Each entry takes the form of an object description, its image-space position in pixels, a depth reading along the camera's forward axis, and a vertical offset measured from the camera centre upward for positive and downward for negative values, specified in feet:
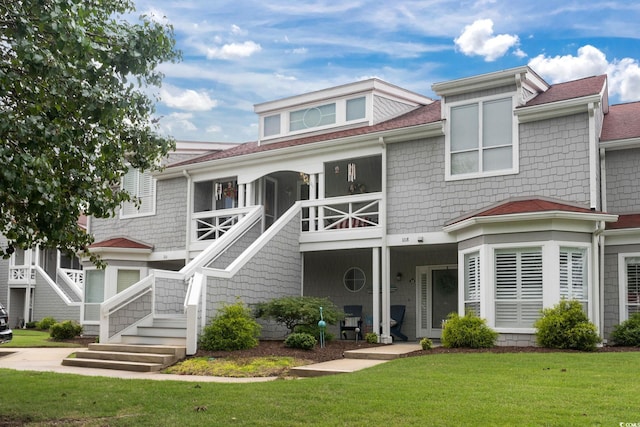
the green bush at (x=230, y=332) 45.39 -3.89
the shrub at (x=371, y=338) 53.74 -4.88
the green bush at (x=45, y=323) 89.33 -6.77
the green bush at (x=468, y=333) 45.68 -3.77
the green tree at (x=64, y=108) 21.76 +6.09
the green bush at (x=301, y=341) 46.44 -4.50
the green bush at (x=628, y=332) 46.32 -3.62
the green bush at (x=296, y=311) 49.65 -2.67
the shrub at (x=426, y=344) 46.70 -4.61
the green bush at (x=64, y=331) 66.28 -5.76
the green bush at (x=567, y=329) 42.88 -3.16
